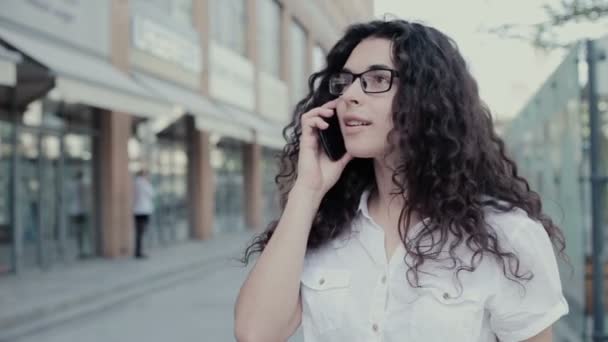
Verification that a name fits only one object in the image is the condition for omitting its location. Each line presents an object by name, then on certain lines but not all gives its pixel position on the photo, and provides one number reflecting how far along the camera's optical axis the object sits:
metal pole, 4.66
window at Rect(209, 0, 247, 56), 19.25
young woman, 1.51
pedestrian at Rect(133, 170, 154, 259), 12.70
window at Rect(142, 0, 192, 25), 15.59
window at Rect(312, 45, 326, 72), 33.44
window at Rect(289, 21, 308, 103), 29.13
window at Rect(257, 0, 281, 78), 24.00
